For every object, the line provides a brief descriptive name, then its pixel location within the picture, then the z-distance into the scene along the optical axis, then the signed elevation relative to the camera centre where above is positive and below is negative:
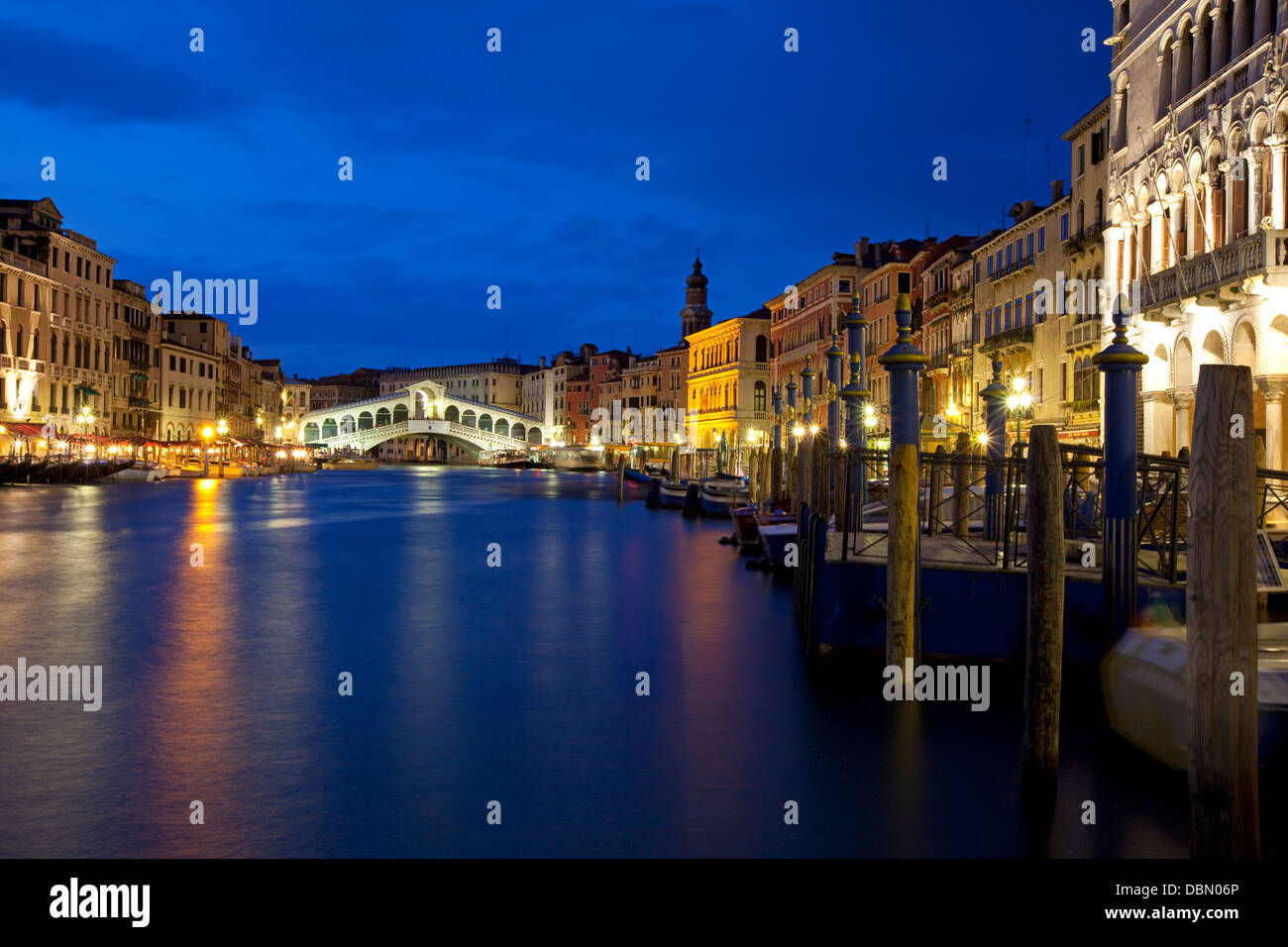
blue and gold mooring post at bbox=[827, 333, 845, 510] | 18.77 +1.37
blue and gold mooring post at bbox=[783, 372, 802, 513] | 22.75 +1.71
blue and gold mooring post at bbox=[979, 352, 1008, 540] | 10.81 +0.42
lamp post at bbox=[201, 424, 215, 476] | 62.84 +1.48
